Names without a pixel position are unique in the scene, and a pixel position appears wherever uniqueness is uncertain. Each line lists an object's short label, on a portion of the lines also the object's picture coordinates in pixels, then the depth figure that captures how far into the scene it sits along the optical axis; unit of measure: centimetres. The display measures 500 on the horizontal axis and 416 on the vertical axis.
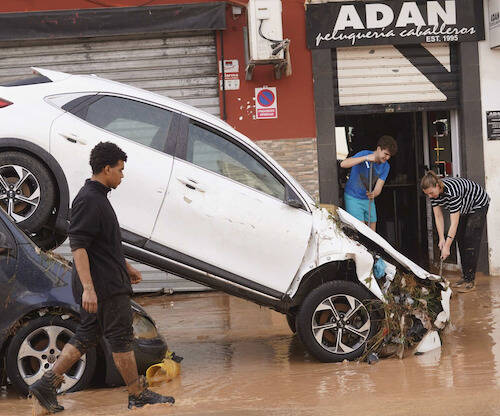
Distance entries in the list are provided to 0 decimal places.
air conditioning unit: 1136
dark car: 638
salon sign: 1224
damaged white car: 707
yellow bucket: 683
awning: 1195
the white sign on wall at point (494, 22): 1215
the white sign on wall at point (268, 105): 1233
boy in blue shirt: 1108
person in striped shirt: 994
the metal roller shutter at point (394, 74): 1241
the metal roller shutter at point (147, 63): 1224
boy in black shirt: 579
